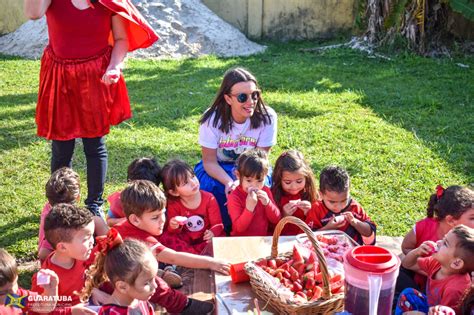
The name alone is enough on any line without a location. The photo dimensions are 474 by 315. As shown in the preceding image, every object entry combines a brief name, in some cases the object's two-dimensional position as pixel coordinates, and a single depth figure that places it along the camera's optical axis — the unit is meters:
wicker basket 2.66
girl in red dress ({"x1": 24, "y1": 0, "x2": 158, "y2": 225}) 3.82
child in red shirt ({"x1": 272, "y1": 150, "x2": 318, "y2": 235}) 3.85
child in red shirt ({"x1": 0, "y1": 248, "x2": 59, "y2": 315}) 2.62
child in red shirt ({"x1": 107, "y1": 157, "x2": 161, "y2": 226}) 3.88
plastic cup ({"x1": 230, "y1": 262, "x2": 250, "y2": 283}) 3.10
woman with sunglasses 4.22
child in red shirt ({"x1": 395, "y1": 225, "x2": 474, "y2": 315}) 2.78
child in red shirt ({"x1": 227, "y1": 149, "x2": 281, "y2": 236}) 3.71
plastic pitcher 2.41
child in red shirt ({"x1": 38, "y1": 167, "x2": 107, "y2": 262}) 3.53
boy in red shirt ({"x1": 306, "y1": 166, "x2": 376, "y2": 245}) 3.67
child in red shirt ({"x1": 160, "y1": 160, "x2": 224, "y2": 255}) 3.75
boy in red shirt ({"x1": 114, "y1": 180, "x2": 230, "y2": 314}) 3.28
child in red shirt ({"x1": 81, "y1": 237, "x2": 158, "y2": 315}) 2.58
